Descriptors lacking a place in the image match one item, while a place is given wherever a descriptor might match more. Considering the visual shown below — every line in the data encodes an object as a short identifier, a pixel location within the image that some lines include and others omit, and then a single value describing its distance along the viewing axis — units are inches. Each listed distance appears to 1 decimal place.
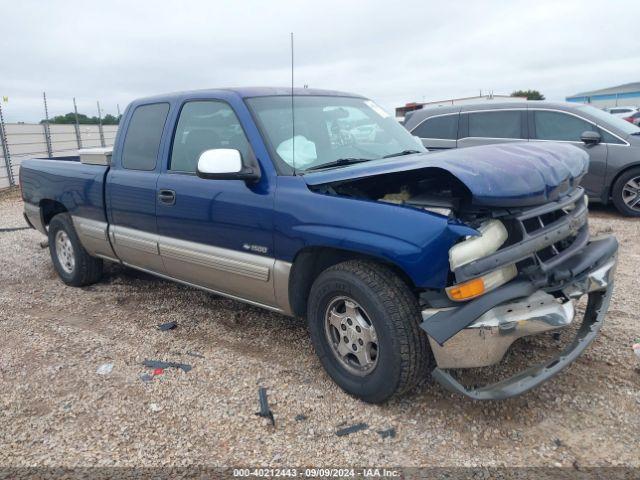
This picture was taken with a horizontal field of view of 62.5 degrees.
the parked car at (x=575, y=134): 298.0
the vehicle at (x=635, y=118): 811.9
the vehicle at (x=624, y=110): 1048.8
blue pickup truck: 101.5
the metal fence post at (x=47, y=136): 642.0
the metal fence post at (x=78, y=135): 717.3
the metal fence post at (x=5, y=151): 561.3
